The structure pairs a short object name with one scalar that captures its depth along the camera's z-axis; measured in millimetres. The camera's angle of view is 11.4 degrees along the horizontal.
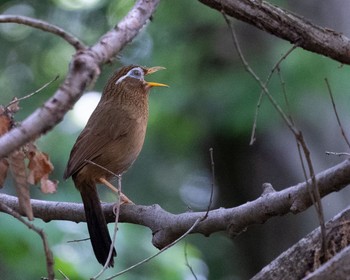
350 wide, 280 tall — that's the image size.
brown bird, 9016
